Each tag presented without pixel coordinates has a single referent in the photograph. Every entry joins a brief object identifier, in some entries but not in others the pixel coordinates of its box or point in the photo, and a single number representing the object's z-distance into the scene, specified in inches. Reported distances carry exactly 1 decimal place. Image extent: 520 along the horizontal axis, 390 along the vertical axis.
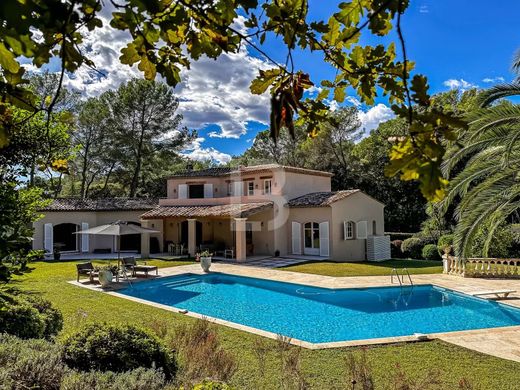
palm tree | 389.4
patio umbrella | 820.6
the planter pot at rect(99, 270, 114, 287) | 680.4
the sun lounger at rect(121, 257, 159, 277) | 773.3
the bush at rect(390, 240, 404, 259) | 1168.7
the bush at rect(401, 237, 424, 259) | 1099.5
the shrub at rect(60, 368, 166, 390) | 176.1
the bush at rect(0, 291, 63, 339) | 283.4
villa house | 1021.8
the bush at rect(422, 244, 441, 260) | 1026.1
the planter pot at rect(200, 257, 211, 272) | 844.0
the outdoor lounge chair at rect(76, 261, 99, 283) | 717.3
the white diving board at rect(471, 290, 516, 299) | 560.1
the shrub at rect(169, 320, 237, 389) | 226.5
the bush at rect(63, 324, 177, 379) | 227.6
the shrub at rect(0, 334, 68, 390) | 173.5
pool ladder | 686.6
